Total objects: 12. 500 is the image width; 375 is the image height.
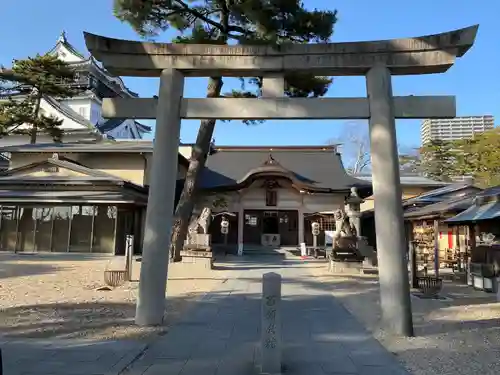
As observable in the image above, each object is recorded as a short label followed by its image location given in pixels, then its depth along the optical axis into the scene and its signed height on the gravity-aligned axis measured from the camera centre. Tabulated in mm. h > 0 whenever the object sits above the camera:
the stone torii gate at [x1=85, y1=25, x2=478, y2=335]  6398 +2370
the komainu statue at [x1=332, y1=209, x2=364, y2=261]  15551 +33
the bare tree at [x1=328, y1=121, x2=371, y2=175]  40406 +7888
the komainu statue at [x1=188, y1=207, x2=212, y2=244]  16484 +566
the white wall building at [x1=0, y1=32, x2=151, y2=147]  36281 +13448
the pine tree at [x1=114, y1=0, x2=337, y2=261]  10969 +6652
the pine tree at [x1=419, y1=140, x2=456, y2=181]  37750 +8222
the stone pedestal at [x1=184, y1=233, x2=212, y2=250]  15851 -72
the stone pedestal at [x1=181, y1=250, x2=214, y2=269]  15503 -731
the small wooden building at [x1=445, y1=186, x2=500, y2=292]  10633 +185
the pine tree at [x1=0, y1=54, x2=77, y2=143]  25891 +10280
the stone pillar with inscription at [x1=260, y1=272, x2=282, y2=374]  4367 -952
